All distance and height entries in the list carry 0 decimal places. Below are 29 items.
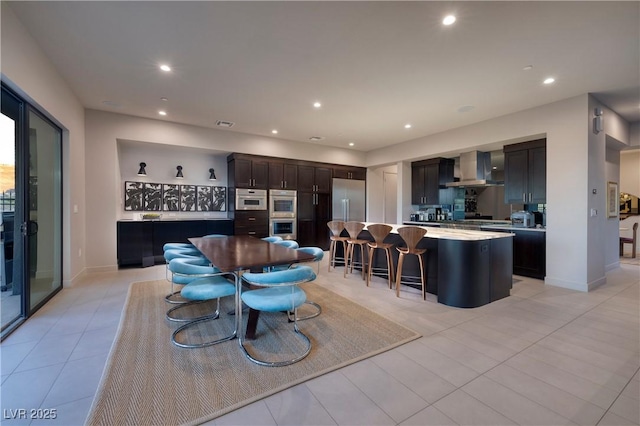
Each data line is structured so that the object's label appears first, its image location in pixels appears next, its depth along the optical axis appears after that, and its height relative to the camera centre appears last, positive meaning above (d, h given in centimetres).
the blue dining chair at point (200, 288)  239 -71
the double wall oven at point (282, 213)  634 -1
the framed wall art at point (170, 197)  582 +34
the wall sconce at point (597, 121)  395 +132
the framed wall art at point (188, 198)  600 +33
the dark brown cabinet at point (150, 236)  503 -44
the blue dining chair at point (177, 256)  311 -54
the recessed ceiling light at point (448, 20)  233 +168
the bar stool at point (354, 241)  442 -46
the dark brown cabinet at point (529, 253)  448 -71
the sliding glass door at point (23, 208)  263 +5
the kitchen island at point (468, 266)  322 -67
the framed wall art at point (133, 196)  546 +35
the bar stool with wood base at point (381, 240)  396 -41
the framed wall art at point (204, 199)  617 +32
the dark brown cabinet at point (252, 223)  593 -23
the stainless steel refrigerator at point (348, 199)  732 +36
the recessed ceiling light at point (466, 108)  436 +170
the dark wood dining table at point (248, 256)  226 -42
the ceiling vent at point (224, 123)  529 +177
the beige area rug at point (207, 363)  158 -113
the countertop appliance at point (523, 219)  488 -13
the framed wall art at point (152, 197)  564 +34
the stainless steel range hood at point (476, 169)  588 +95
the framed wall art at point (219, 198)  635 +35
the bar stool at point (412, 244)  343 -41
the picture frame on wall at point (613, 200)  507 +23
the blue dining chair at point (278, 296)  209 -71
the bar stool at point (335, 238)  484 -46
